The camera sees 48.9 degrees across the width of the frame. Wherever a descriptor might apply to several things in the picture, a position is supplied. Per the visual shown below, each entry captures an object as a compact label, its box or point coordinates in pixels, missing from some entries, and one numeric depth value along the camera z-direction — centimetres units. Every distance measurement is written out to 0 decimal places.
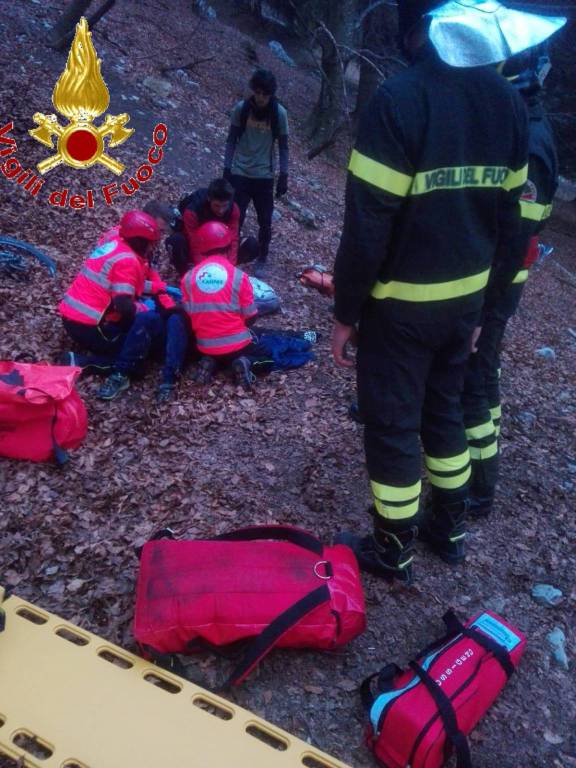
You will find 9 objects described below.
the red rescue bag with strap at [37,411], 352
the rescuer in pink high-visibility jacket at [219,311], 466
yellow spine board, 208
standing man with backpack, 618
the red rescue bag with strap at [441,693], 225
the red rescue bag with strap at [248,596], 245
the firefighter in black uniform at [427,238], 228
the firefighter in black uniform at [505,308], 300
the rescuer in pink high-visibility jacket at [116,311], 453
